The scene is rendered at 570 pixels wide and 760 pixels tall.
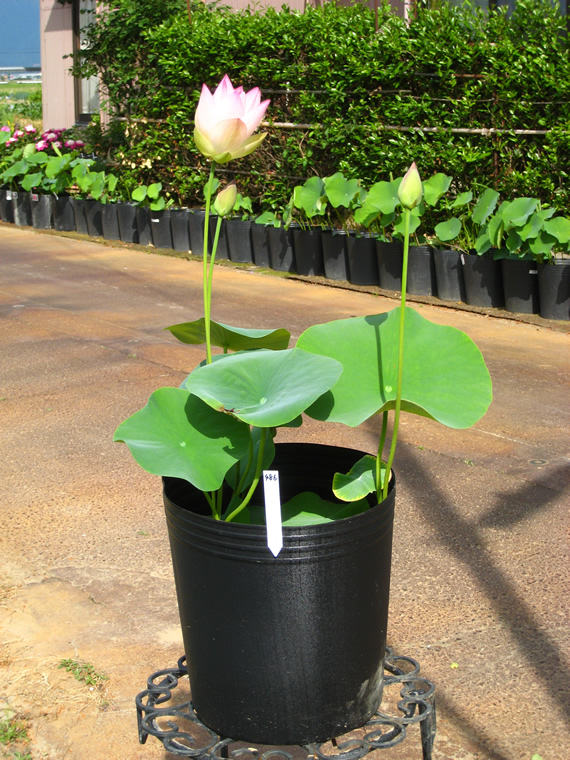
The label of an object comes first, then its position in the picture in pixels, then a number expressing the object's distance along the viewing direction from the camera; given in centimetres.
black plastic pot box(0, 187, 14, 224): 1257
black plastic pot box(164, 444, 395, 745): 165
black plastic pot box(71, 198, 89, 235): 1133
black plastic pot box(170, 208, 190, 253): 1006
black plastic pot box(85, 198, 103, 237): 1113
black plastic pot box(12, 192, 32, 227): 1216
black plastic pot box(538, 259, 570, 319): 652
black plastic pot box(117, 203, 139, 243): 1066
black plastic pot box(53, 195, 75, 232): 1158
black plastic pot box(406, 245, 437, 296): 749
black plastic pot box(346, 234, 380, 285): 795
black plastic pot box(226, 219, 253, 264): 933
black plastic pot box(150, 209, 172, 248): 1031
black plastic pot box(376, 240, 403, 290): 766
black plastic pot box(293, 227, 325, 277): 853
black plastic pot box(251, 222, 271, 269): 912
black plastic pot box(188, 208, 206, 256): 991
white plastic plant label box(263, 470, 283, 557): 158
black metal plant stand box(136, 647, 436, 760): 174
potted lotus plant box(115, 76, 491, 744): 165
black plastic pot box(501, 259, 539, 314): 675
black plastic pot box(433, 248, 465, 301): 728
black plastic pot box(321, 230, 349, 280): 825
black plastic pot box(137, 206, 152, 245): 1056
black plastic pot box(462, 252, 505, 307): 702
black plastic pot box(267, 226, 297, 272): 886
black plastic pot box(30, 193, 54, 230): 1174
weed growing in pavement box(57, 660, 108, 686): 238
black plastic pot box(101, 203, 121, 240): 1091
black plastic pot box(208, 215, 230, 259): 955
